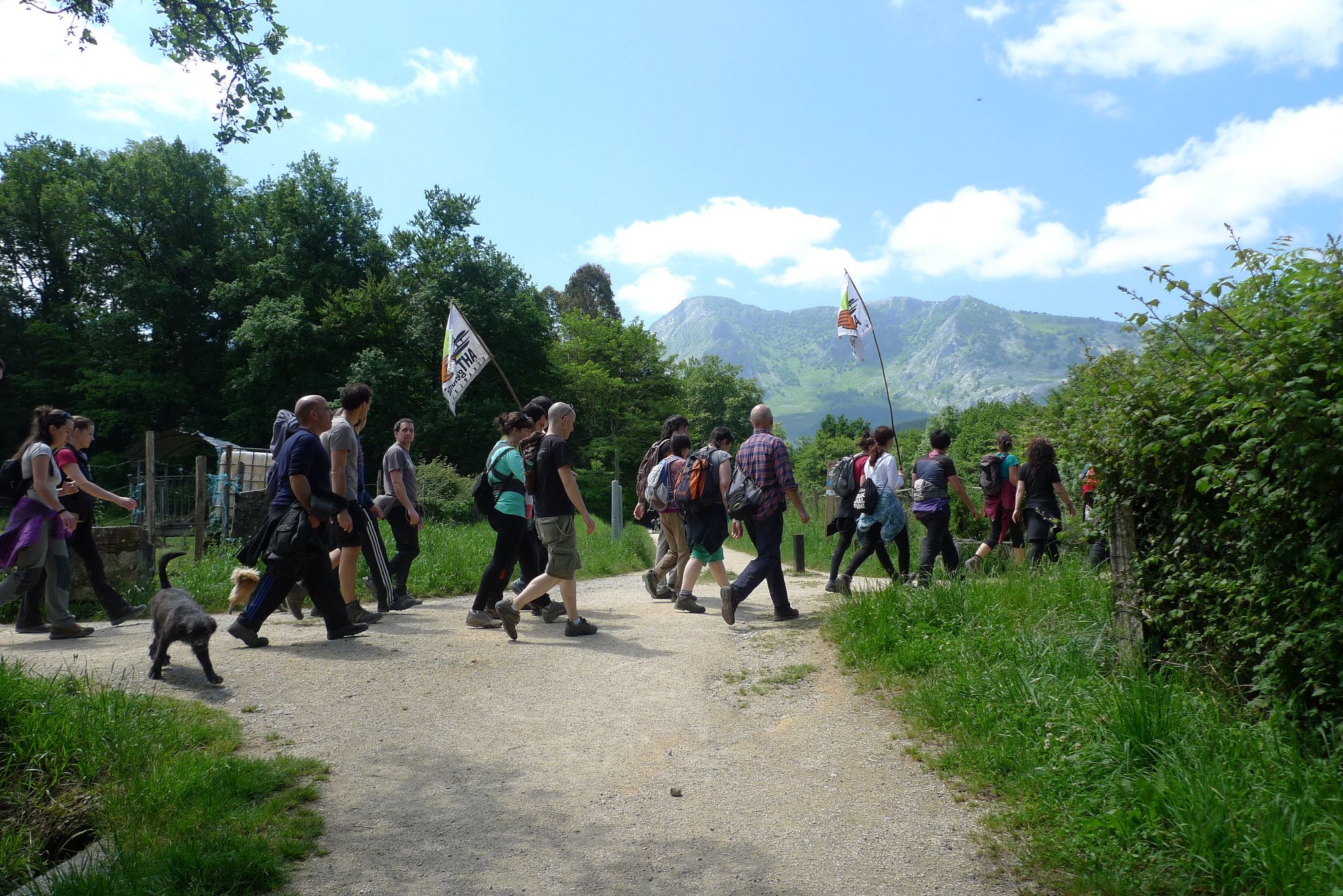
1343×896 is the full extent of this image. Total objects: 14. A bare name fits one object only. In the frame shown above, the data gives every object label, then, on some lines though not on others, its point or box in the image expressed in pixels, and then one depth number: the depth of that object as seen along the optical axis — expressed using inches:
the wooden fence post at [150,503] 360.8
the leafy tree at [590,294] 2684.5
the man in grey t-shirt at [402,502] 342.3
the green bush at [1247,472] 131.0
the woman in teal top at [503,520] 306.7
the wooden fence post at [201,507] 423.2
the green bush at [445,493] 746.2
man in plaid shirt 312.8
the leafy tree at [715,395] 3080.7
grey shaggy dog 214.8
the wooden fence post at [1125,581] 189.6
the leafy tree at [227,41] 267.9
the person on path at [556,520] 281.1
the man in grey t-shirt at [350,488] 280.8
